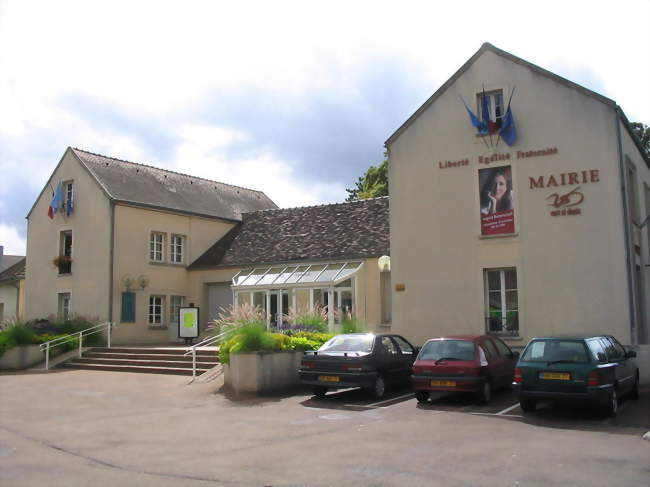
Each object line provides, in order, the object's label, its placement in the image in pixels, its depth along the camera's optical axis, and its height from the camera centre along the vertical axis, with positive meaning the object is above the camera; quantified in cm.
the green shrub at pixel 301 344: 1647 -74
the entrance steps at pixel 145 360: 1927 -138
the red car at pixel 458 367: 1251 -106
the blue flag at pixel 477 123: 1834 +531
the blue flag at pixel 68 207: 2802 +474
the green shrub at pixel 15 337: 2192 -65
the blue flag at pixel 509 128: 1797 +507
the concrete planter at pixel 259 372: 1513 -133
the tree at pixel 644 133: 3678 +1006
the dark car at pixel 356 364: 1348 -106
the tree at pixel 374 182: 4174 +888
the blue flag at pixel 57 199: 2864 +519
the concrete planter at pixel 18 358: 2186 -133
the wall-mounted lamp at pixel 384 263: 2155 +168
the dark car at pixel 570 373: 1074 -103
